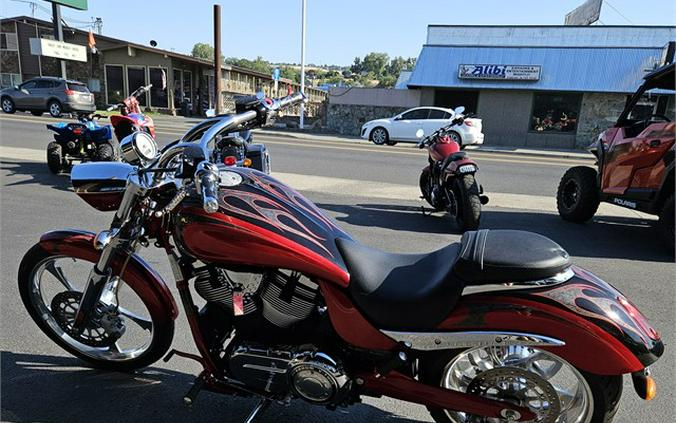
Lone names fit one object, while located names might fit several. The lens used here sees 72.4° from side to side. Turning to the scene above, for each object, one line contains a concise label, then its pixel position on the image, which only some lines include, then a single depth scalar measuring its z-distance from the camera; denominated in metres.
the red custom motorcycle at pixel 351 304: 1.85
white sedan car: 16.14
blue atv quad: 8.22
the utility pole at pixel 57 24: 25.73
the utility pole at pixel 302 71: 23.91
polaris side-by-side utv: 5.18
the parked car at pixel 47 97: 21.00
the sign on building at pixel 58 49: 24.18
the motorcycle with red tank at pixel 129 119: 6.20
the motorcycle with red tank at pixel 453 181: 5.59
